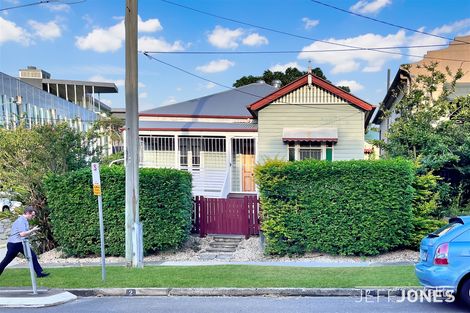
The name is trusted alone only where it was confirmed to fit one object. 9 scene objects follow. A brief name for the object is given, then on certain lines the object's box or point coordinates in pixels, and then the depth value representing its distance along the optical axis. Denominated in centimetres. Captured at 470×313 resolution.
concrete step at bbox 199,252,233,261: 1040
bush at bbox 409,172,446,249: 976
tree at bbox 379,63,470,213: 1095
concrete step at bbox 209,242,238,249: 1137
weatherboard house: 1567
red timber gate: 1170
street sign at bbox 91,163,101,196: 757
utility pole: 877
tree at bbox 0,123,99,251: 1099
